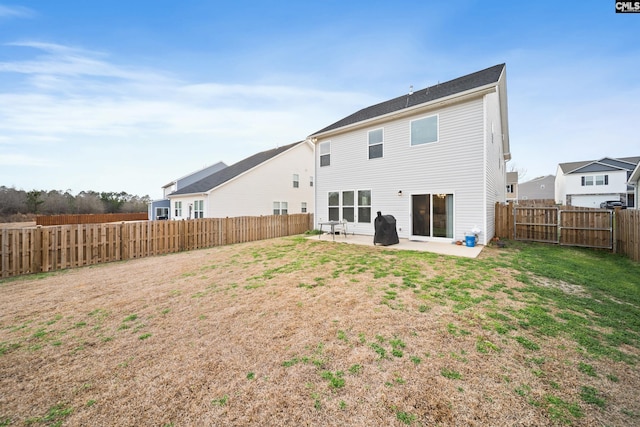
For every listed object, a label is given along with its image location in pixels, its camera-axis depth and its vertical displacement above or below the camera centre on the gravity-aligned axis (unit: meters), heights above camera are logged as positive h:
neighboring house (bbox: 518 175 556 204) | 43.29 +4.52
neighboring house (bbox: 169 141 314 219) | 16.97 +1.94
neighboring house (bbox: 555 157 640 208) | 26.86 +3.61
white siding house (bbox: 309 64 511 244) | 8.70 +2.28
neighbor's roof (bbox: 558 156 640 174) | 27.43 +5.90
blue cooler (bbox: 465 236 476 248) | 8.44 -0.99
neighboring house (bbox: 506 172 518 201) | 32.64 +3.77
